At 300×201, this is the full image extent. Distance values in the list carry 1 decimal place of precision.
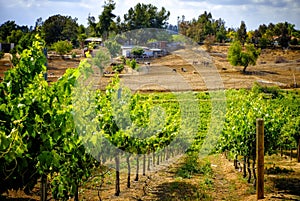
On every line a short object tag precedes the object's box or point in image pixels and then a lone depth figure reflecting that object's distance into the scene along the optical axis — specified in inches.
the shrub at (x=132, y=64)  1649.9
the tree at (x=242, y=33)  2740.2
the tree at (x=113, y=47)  1819.6
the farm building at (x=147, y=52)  2032.5
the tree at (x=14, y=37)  1830.7
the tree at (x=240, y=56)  1777.8
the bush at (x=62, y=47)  2017.7
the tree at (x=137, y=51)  1964.4
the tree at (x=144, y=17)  2765.7
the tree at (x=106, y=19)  2677.2
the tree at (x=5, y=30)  2263.8
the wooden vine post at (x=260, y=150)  259.9
